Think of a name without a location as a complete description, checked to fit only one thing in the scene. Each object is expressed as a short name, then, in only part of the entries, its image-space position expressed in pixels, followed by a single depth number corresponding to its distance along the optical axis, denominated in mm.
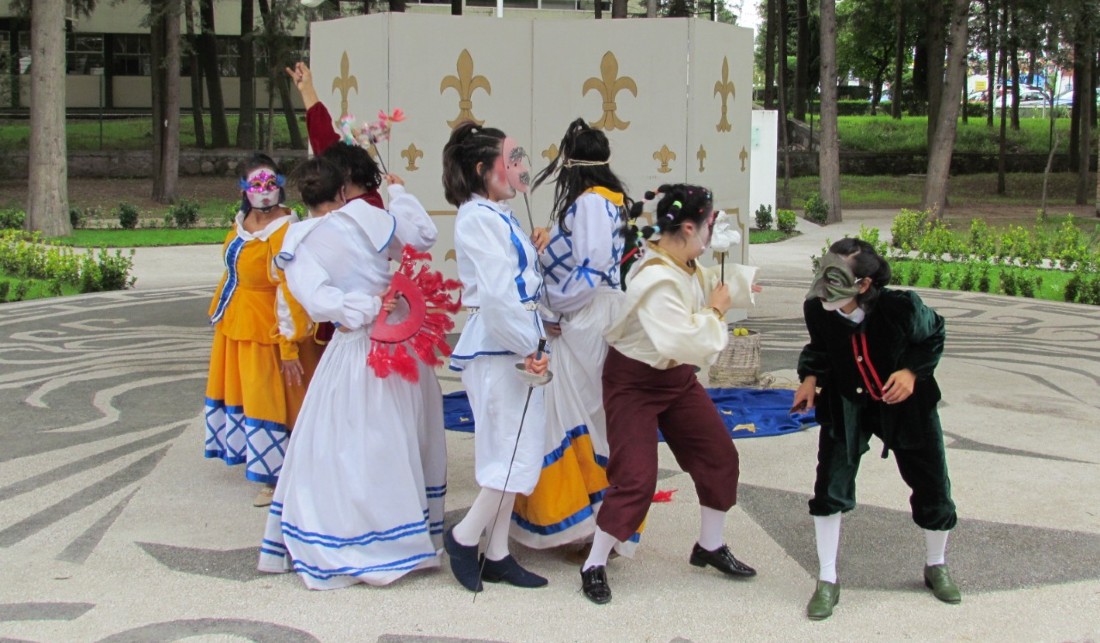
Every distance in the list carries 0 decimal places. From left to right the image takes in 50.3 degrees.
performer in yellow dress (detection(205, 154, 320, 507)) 5551
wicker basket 8227
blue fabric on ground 7029
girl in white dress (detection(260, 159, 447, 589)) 4543
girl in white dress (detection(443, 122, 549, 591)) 4309
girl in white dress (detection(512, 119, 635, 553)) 4723
